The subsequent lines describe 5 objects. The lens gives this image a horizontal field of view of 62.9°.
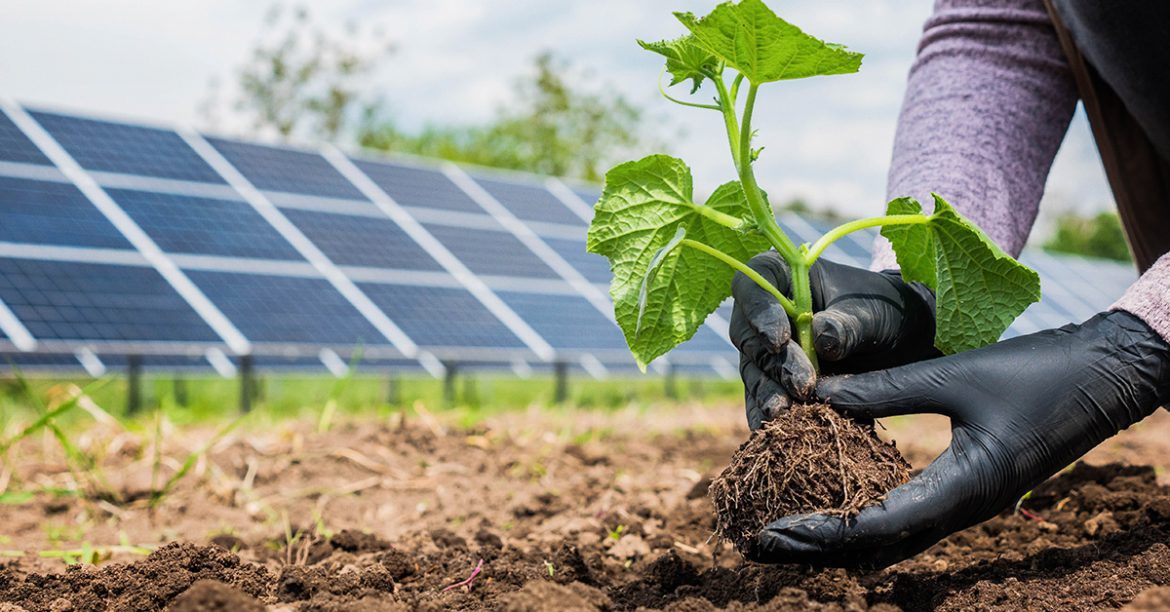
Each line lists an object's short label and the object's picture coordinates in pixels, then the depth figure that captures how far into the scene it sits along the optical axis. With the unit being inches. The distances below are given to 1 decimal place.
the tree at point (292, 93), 832.9
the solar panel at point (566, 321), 292.8
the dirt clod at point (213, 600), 51.8
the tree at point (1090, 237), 1482.5
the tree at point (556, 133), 910.4
